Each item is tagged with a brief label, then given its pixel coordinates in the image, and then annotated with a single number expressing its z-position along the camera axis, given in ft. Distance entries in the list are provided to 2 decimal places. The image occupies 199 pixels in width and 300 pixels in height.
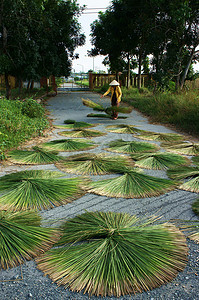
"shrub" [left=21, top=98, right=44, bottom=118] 21.03
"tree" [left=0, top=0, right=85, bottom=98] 31.55
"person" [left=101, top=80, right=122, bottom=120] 25.41
